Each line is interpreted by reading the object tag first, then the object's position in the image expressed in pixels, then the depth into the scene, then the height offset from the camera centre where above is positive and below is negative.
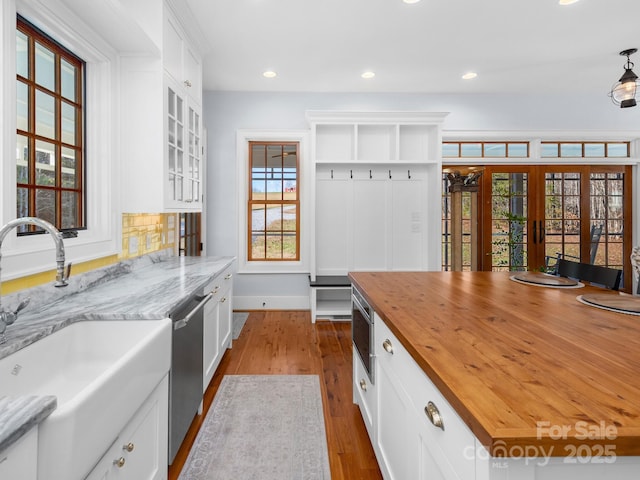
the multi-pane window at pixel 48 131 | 1.84 +0.59
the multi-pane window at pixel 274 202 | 4.95 +0.49
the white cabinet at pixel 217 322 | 2.54 -0.65
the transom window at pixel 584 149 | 5.14 +1.22
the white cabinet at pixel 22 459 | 0.68 -0.42
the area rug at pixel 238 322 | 4.01 -0.98
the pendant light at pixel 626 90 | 3.47 +1.38
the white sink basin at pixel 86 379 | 0.81 -0.44
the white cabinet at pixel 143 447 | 1.12 -0.72
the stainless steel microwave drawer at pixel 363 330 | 1.86 -0.51
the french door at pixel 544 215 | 5.09 +0.31
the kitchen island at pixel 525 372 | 0.68 -0.34
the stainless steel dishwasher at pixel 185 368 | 1.76 -0.68
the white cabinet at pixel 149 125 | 2.53 +0.78
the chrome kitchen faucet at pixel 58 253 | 1.16 -0.04
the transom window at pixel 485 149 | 5.12 +1.22
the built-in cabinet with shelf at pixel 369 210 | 4.75 +0.36
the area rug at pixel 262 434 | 1.86 -1.13
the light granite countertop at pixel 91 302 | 0.76 -0.30
